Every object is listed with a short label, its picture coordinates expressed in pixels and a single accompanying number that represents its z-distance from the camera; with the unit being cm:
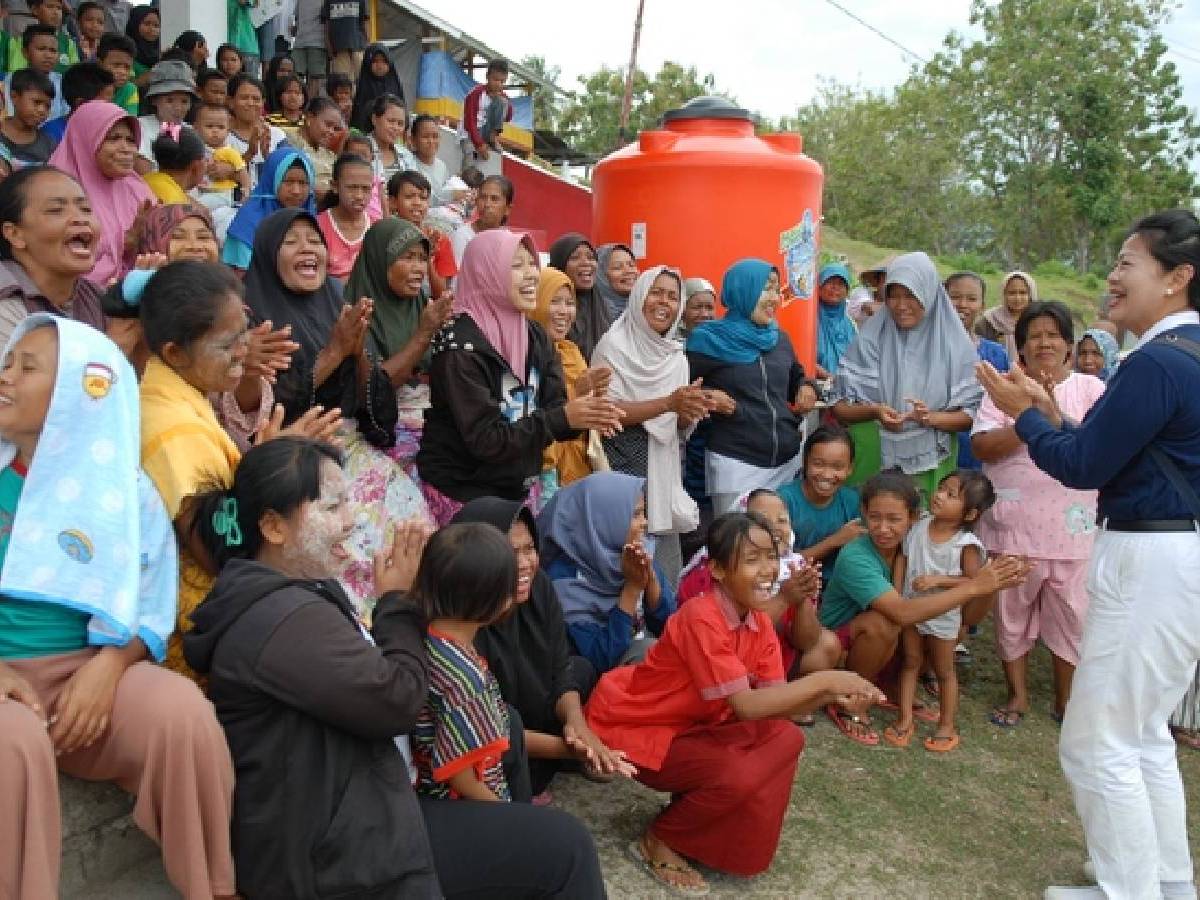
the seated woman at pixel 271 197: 488
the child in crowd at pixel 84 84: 665
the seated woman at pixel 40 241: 289
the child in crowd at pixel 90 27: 808
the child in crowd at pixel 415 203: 567
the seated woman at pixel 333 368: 350
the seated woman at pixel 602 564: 365
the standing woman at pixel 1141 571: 290
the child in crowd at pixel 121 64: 736
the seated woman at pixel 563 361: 445
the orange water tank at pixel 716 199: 582
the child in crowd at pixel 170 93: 676
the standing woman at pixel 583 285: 520
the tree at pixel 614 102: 3488
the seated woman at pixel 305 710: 200
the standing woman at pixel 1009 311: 651
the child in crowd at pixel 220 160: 614
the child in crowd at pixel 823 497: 470
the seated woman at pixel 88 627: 199
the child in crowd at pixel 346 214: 481
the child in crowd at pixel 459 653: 243
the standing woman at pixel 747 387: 488
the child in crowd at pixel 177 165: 521
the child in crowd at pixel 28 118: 558
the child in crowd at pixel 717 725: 314
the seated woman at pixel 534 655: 309
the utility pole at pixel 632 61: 1938
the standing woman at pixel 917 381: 496
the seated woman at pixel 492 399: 372
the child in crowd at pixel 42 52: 688
